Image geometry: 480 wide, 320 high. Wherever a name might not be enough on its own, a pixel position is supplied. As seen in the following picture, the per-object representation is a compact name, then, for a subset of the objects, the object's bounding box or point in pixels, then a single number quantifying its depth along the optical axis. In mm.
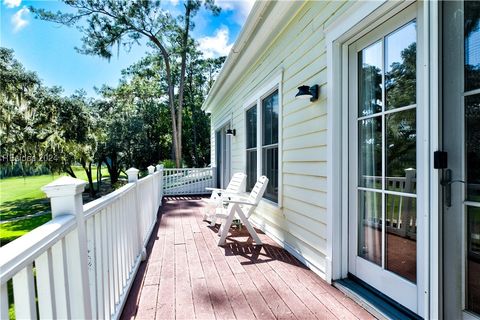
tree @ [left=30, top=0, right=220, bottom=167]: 12102
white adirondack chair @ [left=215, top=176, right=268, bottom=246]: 3569
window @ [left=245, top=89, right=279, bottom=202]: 4121
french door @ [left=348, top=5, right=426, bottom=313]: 1872
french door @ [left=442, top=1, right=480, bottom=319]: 1454
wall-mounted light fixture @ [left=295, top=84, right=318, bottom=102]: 2767
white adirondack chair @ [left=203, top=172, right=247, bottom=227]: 4551
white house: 1506
